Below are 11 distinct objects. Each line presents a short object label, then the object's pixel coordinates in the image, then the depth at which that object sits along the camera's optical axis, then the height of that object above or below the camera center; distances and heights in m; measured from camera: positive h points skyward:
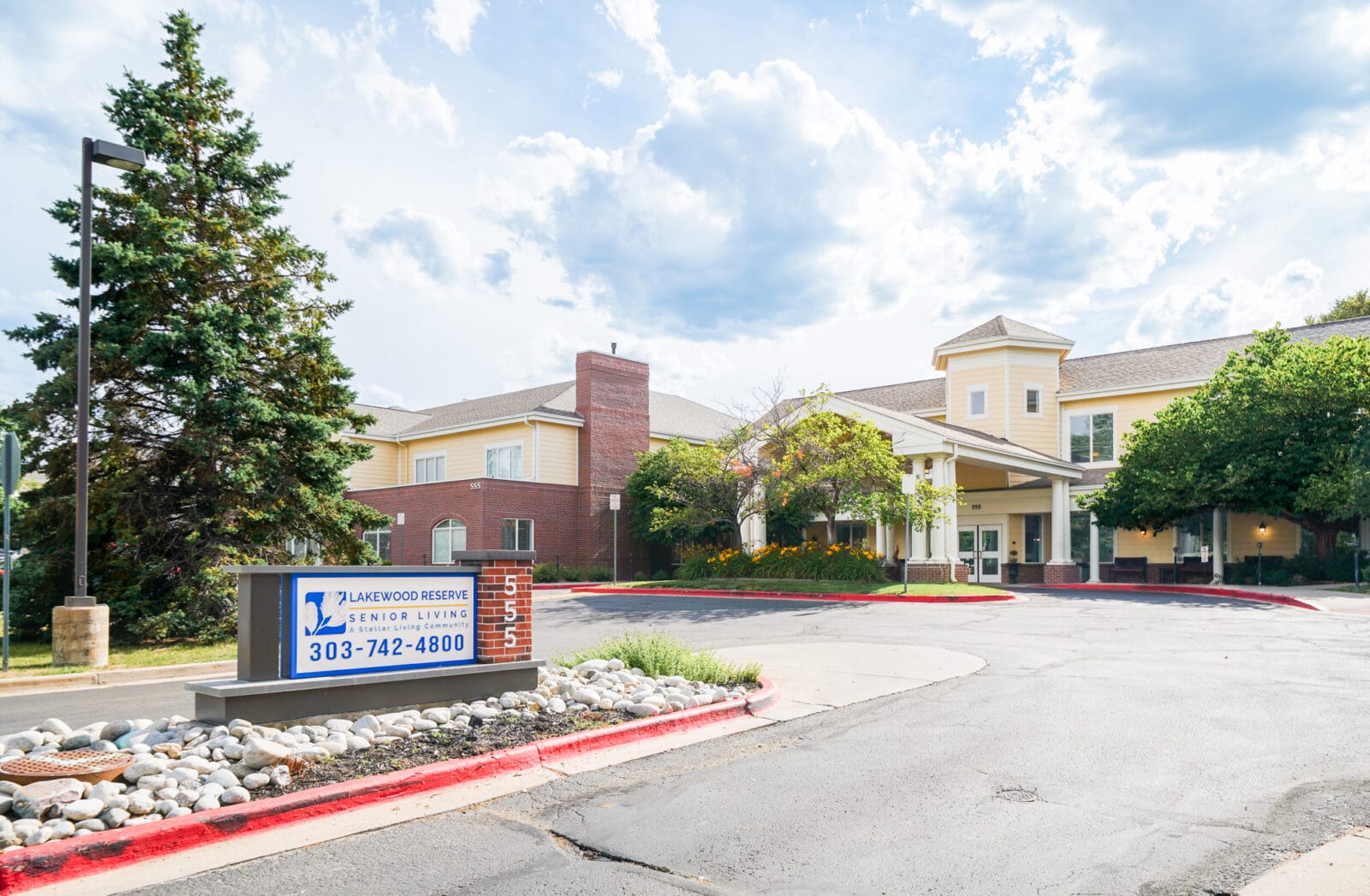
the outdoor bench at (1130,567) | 31.95 -2.02
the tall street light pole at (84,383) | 12.47 +1.72
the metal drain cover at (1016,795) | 6.05 -1.86
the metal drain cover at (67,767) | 5.94 -1.65
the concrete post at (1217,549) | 28.69 -1.25
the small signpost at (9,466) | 11.82 +0.57
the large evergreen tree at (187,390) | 15.30 +2.06
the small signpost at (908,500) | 24.78 +0.25
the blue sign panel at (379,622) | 7.75 -0.97
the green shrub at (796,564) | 26.92 -1.66
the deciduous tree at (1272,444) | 25.45 +1.82
